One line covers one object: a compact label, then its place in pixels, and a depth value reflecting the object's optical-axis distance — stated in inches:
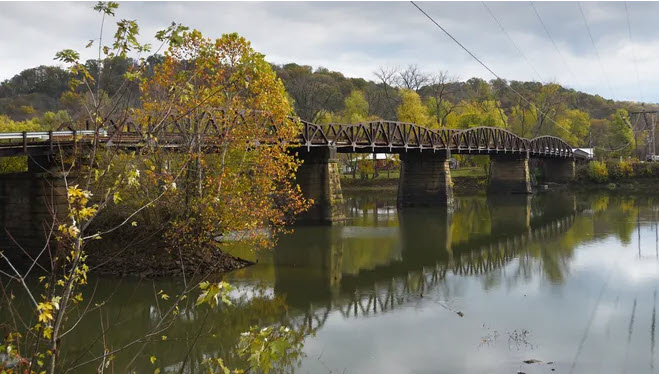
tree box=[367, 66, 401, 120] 4025.6
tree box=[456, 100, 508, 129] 3351.4
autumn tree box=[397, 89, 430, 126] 3221.0
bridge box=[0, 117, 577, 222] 977.5
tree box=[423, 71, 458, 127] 3683.6
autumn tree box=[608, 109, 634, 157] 3957.2
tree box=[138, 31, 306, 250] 899.4
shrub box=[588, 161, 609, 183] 3265.3
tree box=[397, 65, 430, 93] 3941.2
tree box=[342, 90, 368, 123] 3647.1
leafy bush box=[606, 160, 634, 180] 3225.9
